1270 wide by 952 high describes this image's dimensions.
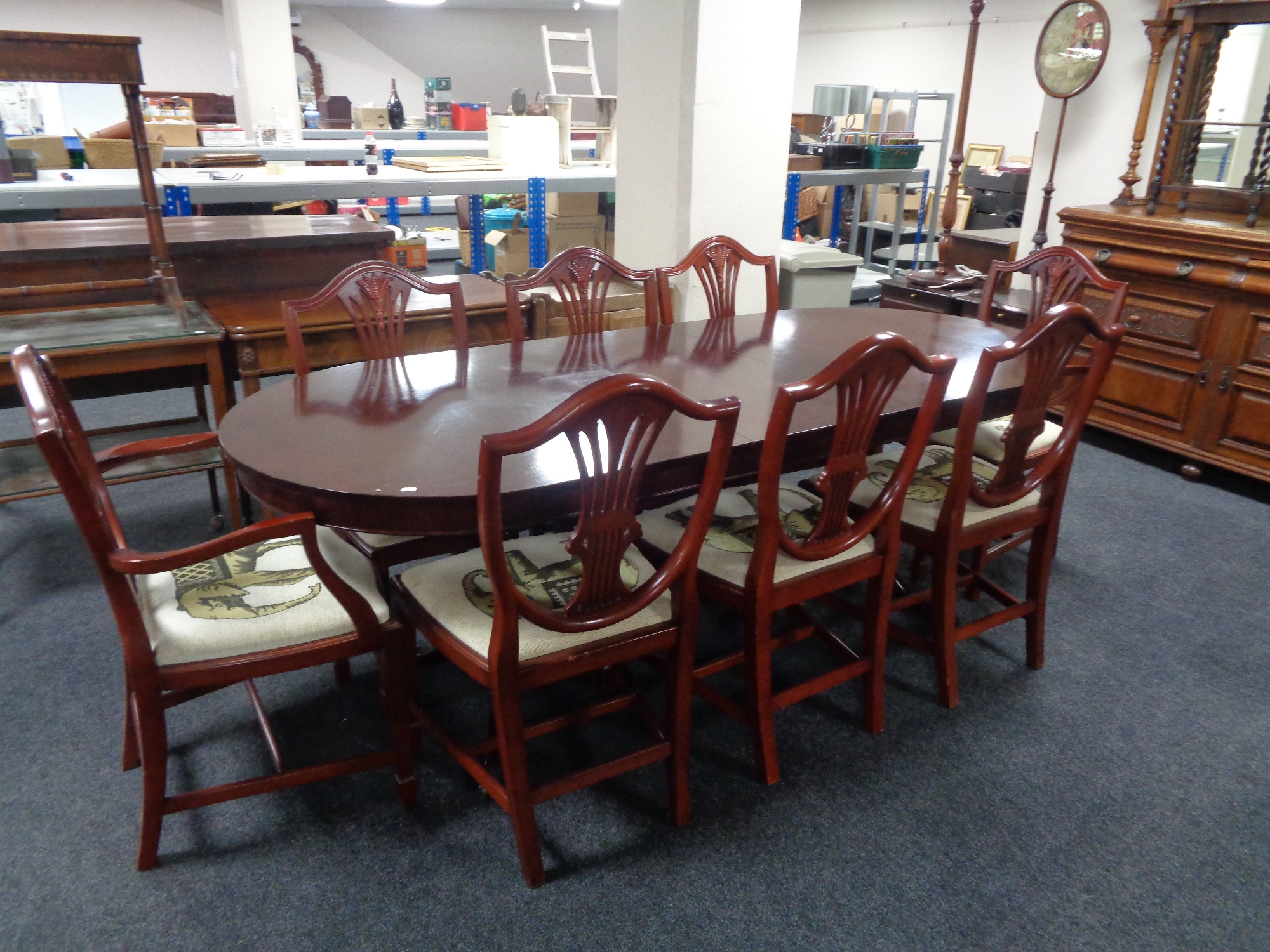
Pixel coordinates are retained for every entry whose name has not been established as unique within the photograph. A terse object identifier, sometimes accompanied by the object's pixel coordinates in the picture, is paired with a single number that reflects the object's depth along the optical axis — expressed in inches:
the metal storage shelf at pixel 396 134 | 306.3
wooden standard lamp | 149.9
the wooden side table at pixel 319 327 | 104.2
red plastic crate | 335.0
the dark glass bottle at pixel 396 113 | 287.6
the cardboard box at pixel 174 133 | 236.3
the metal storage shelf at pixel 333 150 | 210.8
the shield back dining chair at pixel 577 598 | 52.8
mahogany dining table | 59.2
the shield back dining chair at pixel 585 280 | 102.5
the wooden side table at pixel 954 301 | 150.8
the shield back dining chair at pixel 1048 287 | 98.7
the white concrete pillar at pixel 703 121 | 133.1
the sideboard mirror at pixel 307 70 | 447.8
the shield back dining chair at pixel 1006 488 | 74.7
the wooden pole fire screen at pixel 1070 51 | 159.5
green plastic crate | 216.8
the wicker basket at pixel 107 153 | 210.2
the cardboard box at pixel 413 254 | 245.8
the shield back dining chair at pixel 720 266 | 111.3
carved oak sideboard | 128.0
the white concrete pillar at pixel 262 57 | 291.4
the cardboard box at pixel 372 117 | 323.0
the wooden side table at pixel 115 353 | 93.7
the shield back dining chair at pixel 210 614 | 55.3
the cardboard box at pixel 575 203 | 225.9
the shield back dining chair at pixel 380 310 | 85.5
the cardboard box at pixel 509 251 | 228.2
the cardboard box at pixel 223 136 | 232.4
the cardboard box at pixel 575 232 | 227.0
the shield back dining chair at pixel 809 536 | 63.4
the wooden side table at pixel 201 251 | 117.3
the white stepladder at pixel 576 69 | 218.8
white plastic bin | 170.4
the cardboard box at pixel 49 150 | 218.2
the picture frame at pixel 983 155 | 347.9
